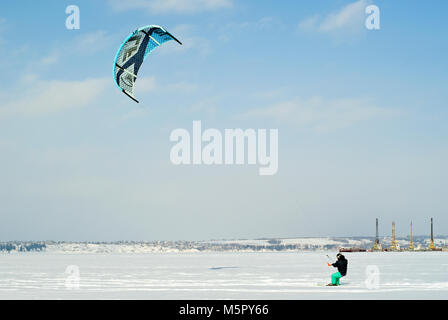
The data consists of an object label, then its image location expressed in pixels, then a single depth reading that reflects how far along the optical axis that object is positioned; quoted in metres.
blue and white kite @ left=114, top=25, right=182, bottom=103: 23.33
